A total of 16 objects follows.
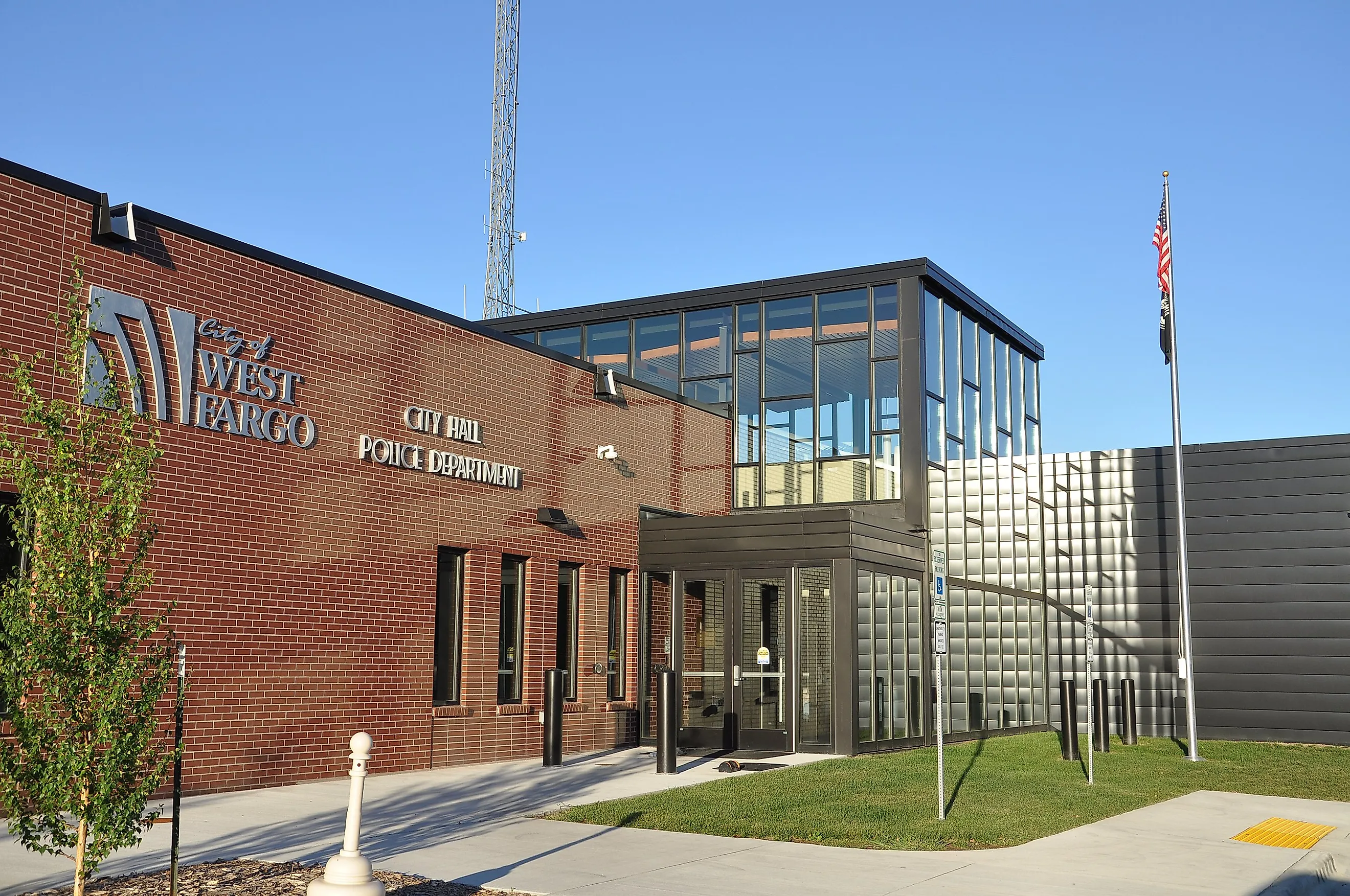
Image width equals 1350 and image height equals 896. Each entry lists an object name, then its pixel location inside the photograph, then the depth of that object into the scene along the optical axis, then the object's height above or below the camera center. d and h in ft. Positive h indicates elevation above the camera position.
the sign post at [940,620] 38.52 -0.27
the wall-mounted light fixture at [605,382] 64.80 +11.84
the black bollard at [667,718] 51.34 -4.40
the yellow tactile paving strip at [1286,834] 38.01 -7.09
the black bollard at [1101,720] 67.97 -5.96
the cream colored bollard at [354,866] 22.93 -4.68
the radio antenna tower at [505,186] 129.39 +43.96
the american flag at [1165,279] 75.25 +20.05
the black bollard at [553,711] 53.01 -4.21
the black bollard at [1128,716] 75.61 -6.36
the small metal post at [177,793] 23.00 -3.37
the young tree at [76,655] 22.08 -0.76
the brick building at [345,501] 41.60 +4.54
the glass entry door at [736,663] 60.95 -2.54
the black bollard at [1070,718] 61.52 -5.26
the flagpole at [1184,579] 67.92 +1.82
